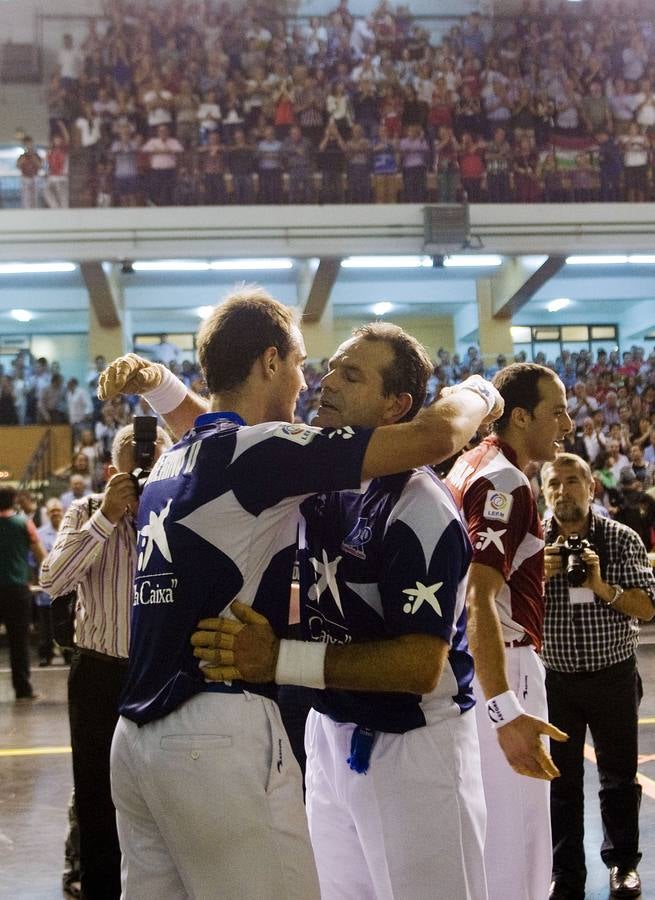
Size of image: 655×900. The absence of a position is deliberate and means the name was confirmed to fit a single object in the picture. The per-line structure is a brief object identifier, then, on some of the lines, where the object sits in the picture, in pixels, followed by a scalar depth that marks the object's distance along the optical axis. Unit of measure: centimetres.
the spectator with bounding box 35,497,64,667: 1183
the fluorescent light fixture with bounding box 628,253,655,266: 2298
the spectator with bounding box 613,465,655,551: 1382
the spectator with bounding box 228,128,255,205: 2005
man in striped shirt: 412
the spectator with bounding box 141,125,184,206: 2002
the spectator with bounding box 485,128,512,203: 2048
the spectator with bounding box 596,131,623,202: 2077
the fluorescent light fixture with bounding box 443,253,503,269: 2261
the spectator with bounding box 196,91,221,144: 2142
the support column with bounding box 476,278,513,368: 2566
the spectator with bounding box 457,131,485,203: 2042
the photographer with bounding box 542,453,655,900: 469
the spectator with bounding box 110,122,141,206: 1994
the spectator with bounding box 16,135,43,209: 1975
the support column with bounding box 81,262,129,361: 2269
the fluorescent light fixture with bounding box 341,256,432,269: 2161
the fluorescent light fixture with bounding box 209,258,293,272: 2148
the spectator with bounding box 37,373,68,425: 2012
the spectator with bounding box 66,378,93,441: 1964
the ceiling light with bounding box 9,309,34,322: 2617
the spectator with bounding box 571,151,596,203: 2069
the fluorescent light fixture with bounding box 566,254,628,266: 2245
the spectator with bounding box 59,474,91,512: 1370
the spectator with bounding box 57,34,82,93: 2298
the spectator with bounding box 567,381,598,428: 1838
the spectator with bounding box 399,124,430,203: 2025
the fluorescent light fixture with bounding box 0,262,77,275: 2122
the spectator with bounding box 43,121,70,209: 1984
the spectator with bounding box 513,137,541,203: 2058
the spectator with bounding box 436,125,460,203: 2005
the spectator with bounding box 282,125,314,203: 2002
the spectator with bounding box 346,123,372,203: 2023
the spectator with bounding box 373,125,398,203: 2030
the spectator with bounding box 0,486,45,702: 966
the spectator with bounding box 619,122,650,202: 2086
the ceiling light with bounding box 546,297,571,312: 2731
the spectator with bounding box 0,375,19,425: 2017
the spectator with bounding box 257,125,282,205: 1998
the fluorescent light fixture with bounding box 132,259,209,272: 2100
